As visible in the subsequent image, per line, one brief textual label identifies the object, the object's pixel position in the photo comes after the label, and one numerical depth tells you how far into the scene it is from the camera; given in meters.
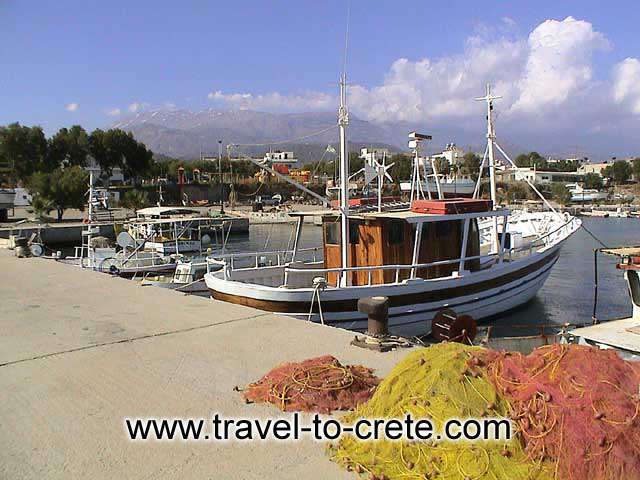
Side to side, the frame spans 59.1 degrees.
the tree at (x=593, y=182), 126.56
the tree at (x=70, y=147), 73.50
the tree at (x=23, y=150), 70.25
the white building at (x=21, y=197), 70.97
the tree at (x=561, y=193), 103.70
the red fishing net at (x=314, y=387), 4.85
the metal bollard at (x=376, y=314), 6.92
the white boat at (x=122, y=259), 23.41
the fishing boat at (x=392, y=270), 12.15
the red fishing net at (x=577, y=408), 3.34
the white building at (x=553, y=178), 116.55
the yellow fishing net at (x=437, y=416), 3.54
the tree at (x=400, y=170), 96.94
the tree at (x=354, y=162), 91.95
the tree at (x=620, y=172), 128.62
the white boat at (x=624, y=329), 8.78
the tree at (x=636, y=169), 129.00
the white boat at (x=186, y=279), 19.35
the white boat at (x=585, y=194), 107.88
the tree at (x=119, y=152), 76.75
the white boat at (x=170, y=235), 29.88
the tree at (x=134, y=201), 63.50
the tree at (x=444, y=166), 97.78
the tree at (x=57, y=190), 55.16
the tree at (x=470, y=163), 103.59
